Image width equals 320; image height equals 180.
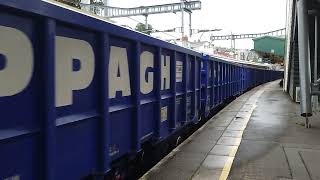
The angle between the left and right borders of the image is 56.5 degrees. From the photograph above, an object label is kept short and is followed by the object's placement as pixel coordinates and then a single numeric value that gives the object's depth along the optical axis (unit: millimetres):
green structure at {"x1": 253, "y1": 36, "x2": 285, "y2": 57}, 64595
